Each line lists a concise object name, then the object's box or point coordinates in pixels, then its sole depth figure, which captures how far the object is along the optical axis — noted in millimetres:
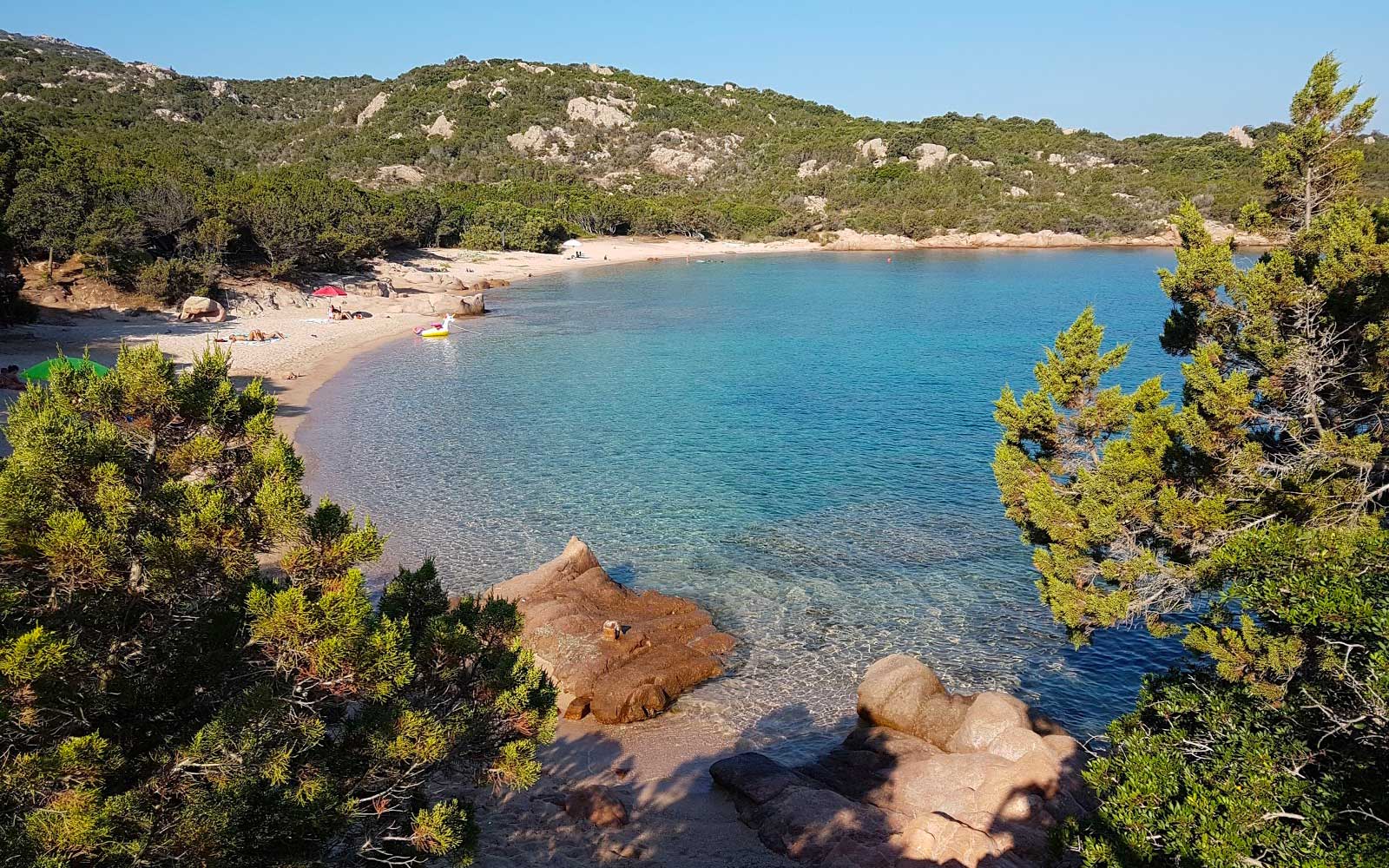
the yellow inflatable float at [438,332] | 55447
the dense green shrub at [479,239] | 100812
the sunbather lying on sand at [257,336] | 47500
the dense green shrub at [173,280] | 48812
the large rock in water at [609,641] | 15852
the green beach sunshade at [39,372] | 24252
